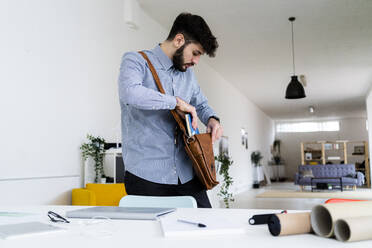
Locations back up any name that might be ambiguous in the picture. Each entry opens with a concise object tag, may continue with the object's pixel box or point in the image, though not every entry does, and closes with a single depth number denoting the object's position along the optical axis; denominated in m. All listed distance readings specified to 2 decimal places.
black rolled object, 0.71
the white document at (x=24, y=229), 0.78
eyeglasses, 0.96
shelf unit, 13.71
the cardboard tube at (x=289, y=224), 0.70
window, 18.81
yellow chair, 3.37
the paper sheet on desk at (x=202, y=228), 0.75
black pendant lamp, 6.18
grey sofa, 11.71
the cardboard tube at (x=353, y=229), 0.63
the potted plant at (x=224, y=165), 6.14
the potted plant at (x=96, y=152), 3.85
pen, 0.80
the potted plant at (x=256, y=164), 13.12
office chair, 1.35
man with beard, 1.51
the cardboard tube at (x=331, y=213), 0.67
